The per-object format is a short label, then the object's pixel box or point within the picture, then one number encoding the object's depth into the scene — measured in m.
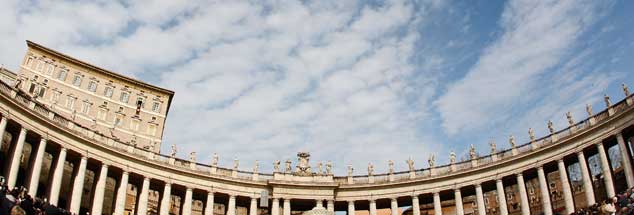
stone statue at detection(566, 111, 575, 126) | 58.19
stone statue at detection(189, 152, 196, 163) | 64.96
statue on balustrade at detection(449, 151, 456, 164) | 65.79
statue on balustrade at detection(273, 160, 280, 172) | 68.00
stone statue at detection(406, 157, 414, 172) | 67.35
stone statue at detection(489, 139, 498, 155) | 63.19
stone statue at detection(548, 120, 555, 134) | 59.34
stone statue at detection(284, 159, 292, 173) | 68.25
